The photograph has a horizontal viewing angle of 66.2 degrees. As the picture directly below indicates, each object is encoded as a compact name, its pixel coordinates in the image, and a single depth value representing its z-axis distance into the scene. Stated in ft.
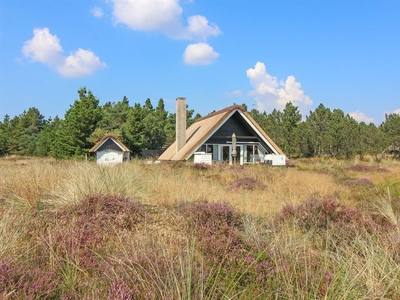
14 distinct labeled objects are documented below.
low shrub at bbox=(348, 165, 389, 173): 52.74
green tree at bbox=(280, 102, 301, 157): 127.65
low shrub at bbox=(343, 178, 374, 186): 31.91
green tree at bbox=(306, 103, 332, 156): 118.62
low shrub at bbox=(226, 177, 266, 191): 26.97
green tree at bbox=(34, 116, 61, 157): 138.71
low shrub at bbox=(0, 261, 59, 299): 6.96
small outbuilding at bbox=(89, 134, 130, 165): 90.33
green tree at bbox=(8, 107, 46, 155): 161.33
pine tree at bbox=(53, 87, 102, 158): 112.68
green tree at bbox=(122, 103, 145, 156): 135.67
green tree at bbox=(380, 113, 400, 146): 107.34
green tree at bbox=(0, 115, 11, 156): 165.58
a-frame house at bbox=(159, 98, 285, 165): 63.10
